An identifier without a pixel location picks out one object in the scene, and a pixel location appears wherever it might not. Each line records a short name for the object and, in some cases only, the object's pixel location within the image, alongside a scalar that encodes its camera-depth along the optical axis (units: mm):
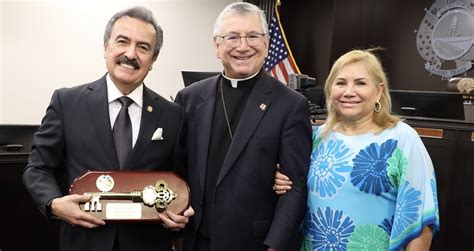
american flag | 6207
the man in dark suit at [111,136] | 1497
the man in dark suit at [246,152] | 1655
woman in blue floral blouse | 1587
